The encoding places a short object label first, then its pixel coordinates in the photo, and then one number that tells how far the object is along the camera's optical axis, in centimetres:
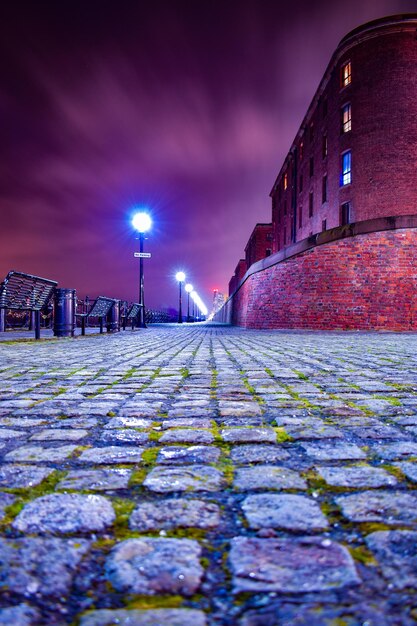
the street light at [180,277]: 4212
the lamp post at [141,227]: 2180
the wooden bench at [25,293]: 857
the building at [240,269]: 6742
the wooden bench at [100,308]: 1305
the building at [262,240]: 5322
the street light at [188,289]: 5692
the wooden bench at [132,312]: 2001
